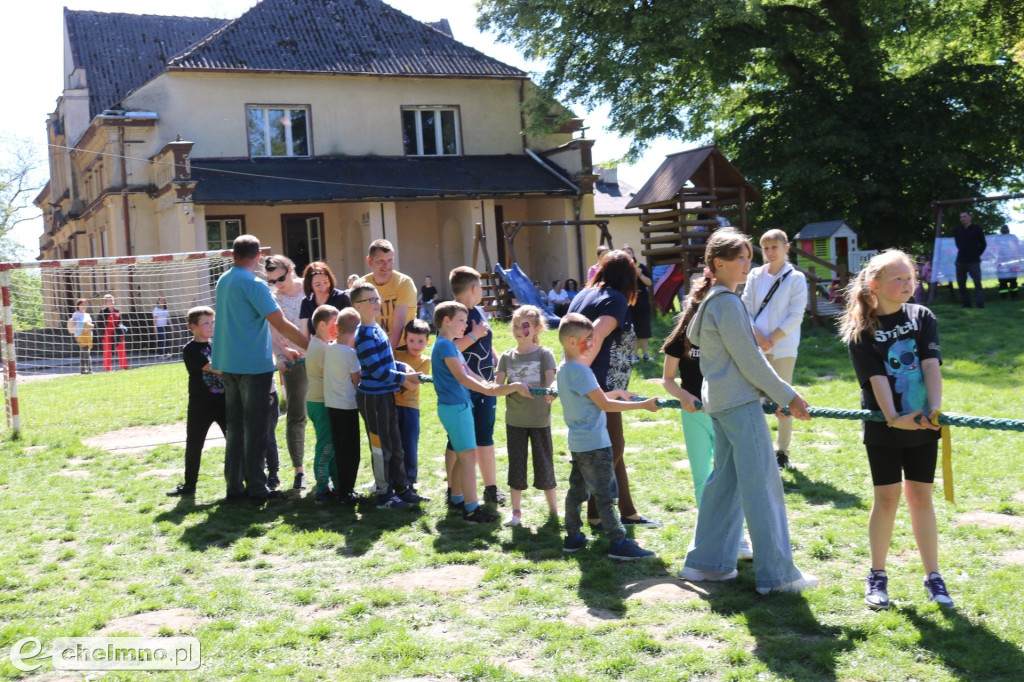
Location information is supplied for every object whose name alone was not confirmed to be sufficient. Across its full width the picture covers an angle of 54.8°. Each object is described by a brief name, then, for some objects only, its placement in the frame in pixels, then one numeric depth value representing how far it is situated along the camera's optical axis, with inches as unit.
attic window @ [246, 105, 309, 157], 1093.1
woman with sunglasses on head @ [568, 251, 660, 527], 239.1
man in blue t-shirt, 298.5
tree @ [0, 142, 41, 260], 2122.3
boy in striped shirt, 285.1
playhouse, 831.7
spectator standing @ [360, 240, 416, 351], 311.3
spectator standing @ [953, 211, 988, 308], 713.0
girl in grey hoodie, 188.9
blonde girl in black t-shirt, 178.9
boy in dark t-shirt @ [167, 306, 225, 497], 325.1
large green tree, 943.7
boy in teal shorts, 266.1
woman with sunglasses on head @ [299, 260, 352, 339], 330.0
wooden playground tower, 693.9
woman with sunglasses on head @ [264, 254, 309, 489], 329.4
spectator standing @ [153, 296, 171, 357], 795.6
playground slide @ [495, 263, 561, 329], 848.9
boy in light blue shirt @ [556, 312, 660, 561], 223.6
